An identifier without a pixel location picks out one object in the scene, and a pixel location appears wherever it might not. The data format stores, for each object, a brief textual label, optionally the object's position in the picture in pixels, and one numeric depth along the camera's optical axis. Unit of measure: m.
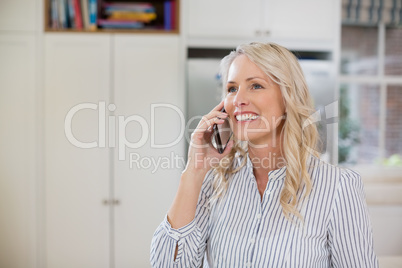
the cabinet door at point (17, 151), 2.79
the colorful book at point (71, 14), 2.87
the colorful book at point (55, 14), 2.84
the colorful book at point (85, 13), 2.88
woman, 1.25
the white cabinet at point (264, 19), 2.88
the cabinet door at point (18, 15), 2.78
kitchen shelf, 2.81
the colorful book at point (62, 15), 2.85
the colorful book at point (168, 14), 2.95
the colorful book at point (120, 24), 2.88
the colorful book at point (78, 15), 2.86
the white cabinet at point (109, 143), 2.82
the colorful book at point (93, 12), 2.86
